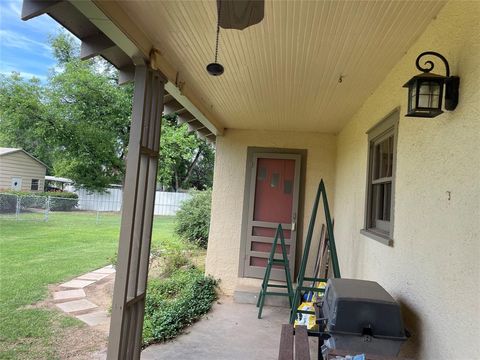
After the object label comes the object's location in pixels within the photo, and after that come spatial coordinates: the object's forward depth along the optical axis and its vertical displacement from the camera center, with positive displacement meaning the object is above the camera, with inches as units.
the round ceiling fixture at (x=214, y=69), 89.4 +33.1
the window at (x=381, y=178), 107.0 +11.0
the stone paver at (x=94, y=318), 165.1 -61.8
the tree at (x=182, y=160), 724.7 +87.9
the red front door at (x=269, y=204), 211.2 -0.9
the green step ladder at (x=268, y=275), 180.5 -38.5
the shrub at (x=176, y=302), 147.1 -54.9
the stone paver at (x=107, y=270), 261.9 -59.9
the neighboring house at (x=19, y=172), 355.6 +14.3
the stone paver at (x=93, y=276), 240.5 -60.1
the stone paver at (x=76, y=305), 181.2 -61.7
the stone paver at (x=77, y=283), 221.5 -60.7
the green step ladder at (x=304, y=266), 137.3 -24.7
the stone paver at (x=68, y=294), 198.0 -61.2
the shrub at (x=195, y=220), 353.7 -22.8
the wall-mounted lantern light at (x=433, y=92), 65.9 +23.4
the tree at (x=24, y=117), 548.4 +107.8
